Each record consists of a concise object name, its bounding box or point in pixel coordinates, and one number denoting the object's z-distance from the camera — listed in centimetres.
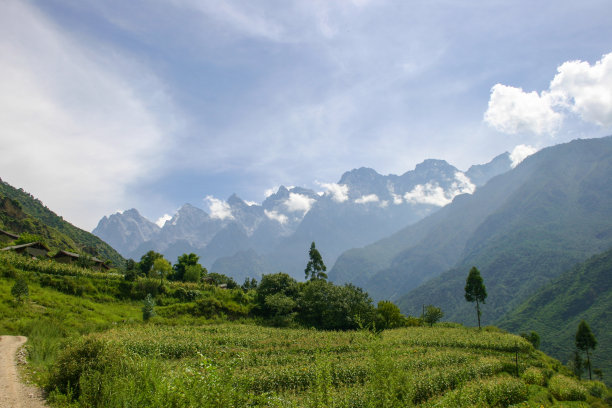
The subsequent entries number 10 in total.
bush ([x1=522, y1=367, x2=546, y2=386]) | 2277
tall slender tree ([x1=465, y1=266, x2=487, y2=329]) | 5009
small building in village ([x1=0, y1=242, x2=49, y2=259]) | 4957
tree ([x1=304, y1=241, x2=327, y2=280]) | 6782
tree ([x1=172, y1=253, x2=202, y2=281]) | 6395
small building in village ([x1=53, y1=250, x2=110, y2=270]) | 5216
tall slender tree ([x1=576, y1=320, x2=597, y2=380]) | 4372
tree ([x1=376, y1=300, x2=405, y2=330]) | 4368
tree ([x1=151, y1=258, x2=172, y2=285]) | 5734
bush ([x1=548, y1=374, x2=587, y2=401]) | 2105
